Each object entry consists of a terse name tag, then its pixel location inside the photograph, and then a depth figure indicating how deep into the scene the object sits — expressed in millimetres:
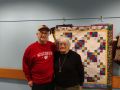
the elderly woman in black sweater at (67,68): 1510
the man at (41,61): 1539
